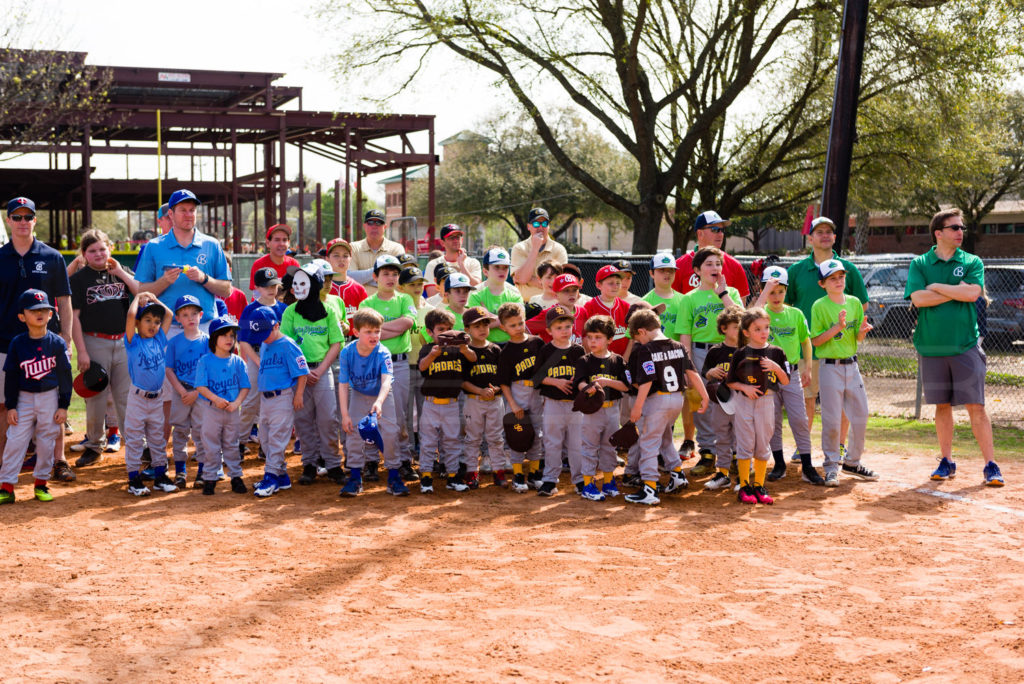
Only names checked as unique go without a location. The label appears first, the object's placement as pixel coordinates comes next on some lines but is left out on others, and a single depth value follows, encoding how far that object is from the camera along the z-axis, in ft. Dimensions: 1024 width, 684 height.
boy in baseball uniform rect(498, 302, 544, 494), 23.85
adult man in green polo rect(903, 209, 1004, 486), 24.81
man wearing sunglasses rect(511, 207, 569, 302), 27.91
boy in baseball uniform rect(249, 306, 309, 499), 23.81
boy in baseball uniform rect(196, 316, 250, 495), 23.52
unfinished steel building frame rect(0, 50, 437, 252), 82.64
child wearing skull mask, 24.75
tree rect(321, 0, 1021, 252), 58.03
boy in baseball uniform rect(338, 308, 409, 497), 23.63
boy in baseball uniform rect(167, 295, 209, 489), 23.90
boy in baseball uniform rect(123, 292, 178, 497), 23.89
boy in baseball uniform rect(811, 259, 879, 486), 24.99
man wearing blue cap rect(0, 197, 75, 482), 24.03
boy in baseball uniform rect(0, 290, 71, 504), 22.70
